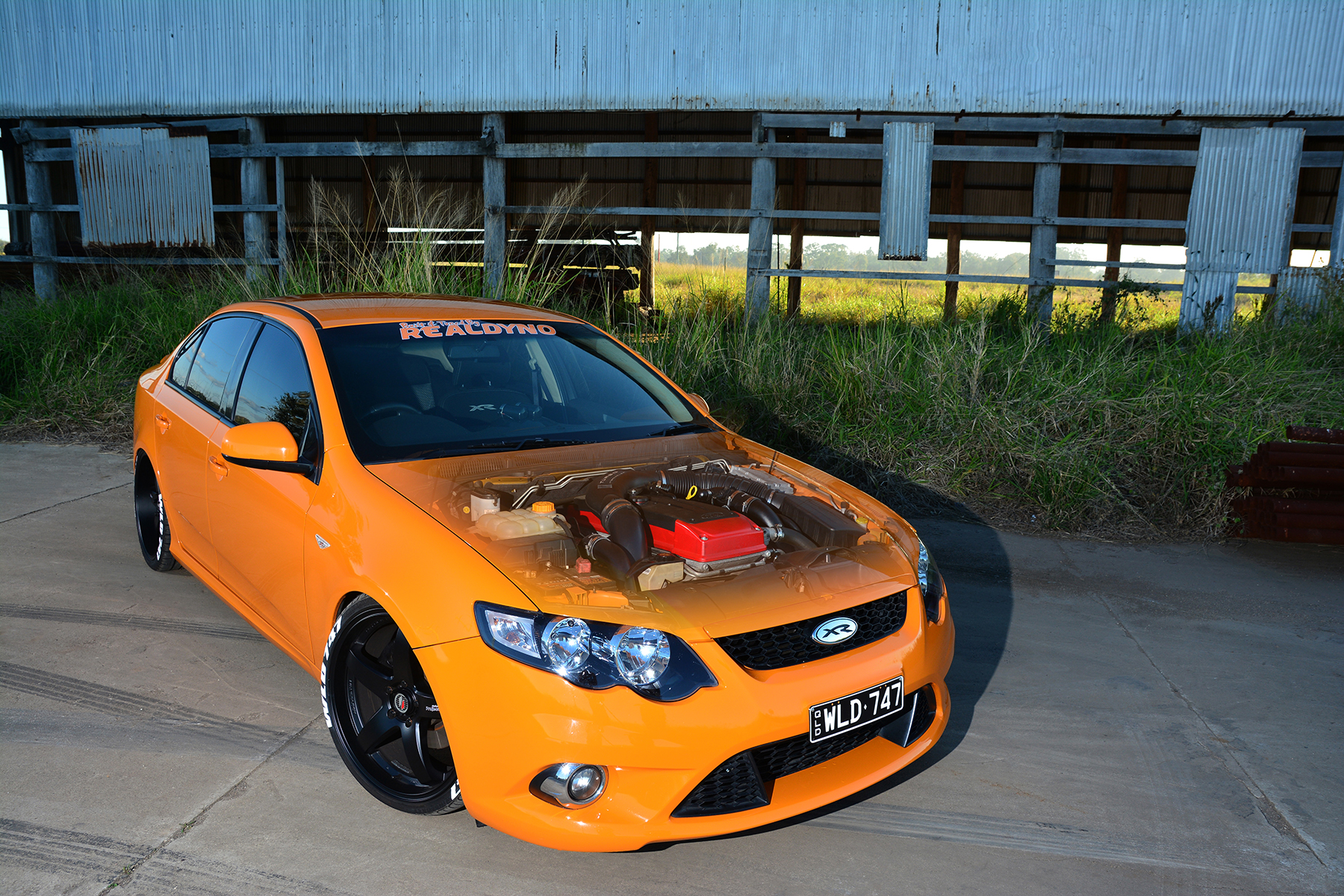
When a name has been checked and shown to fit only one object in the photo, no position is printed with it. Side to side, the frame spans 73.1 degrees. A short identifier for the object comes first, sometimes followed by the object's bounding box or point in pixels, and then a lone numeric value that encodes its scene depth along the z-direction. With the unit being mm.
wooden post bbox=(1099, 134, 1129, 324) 17812
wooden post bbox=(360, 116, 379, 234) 19469
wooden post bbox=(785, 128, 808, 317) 17922
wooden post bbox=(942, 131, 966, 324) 17812
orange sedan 2186
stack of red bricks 5312
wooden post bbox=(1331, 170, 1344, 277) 10273
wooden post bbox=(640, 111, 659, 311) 15680
